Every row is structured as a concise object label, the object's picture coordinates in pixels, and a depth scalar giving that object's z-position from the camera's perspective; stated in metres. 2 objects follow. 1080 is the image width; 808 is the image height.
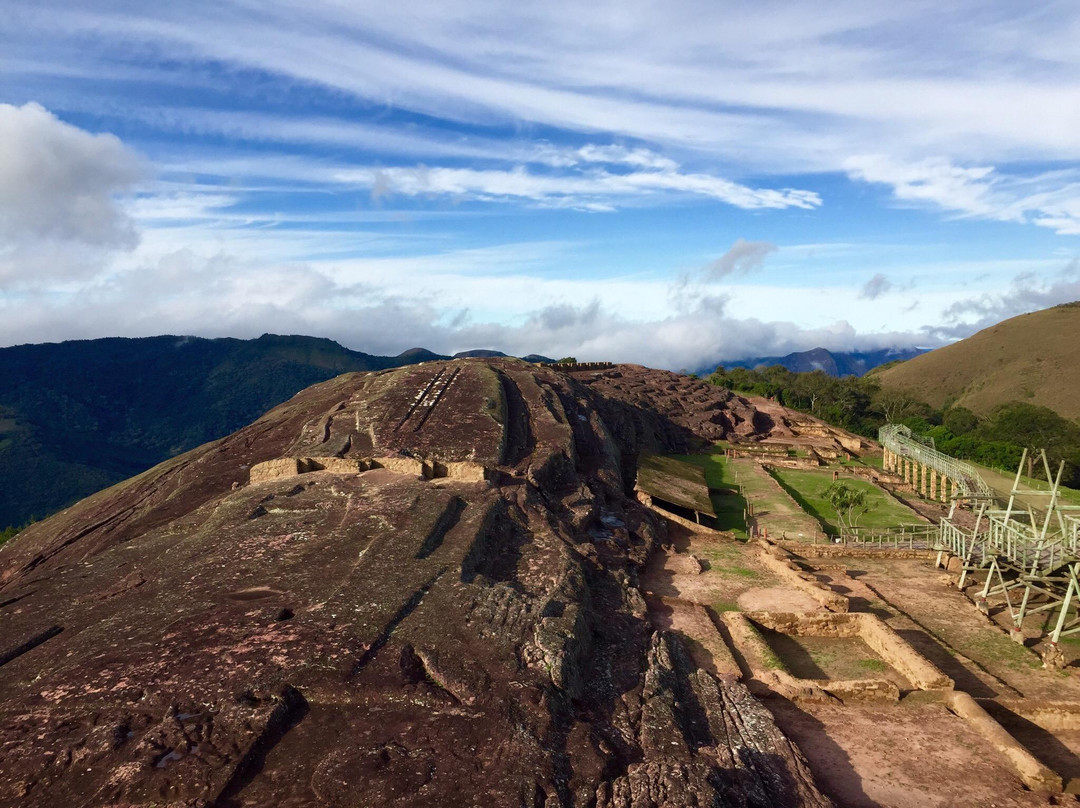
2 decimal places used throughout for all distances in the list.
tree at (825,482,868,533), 31.05
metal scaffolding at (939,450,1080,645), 17.67
